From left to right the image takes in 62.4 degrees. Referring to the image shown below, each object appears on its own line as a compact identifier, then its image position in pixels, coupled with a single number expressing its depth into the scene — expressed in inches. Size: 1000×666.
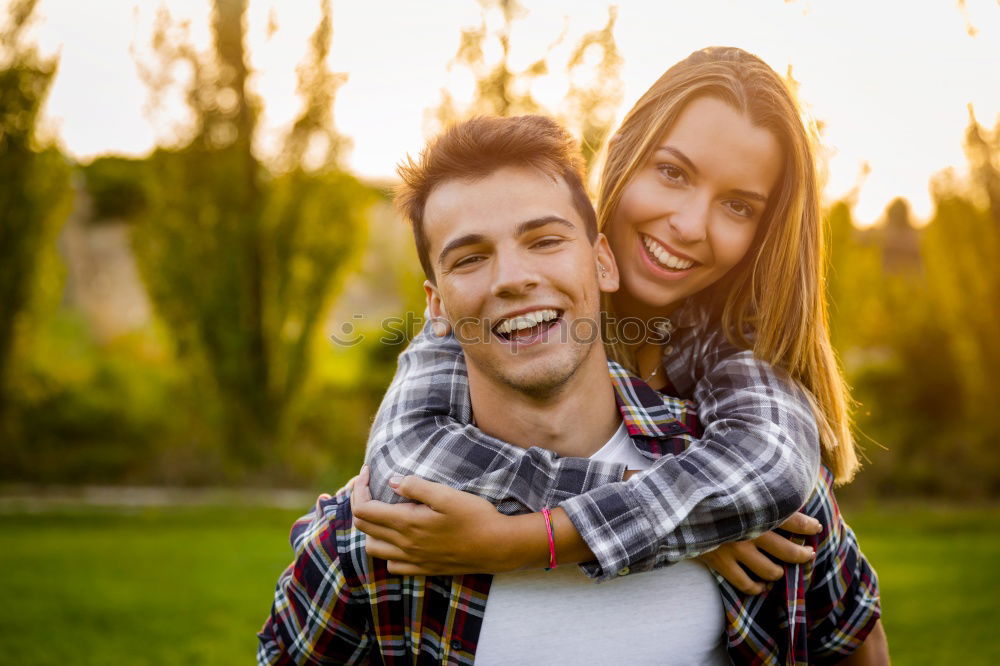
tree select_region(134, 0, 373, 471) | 389.7
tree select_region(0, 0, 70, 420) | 402.6
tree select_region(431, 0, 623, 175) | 254.9
